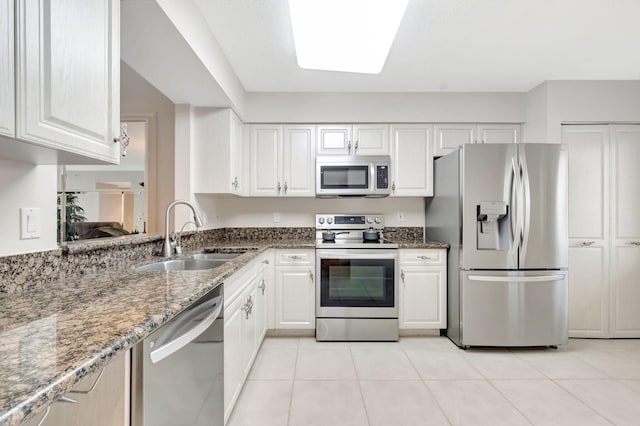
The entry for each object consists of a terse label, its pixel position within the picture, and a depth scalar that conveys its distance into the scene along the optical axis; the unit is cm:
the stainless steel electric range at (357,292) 287
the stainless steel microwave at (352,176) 312
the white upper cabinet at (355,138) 324
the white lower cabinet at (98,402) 77
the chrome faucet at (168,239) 206
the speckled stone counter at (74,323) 53
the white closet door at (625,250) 286
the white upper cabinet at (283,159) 323
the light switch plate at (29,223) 116
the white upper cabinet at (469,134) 322
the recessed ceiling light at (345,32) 152
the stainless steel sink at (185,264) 194
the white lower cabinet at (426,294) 294
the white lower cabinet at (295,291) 292
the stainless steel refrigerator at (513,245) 259
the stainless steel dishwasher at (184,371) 94
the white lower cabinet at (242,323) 163
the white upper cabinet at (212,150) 279
